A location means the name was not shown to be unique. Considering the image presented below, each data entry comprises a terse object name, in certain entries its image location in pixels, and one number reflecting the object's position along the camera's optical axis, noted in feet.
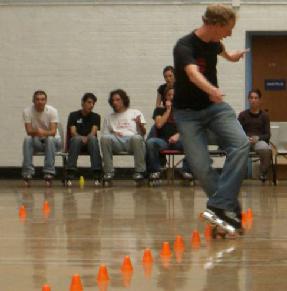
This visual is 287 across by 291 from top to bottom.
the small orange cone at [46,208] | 40.49
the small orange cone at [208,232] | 30.59
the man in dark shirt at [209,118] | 30.46
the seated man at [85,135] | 60.34
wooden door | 69.96
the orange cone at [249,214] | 36.60
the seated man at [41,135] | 60.10
